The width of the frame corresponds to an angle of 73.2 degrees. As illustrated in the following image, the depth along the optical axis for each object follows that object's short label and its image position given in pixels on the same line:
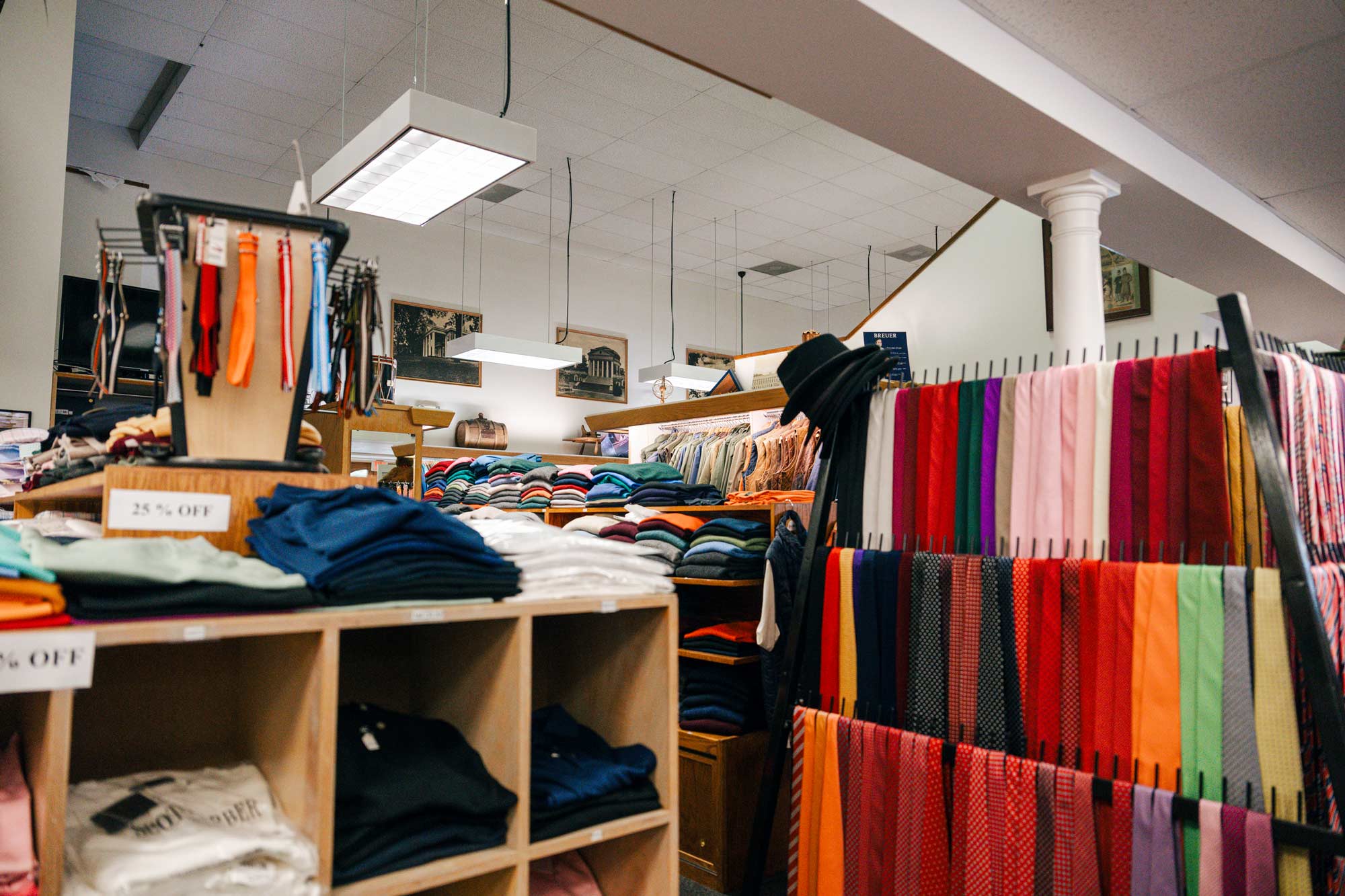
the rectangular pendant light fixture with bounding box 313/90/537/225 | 3.27
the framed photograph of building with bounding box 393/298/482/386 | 8.07
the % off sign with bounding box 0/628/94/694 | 1.00
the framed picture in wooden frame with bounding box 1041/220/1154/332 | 5.69
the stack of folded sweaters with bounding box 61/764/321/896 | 1.11
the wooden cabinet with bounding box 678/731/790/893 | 3.12
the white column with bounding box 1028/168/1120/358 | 3.70
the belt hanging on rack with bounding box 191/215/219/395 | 1.44
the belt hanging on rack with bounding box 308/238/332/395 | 1.52
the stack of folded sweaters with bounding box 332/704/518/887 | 1.28
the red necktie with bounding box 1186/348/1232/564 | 1.87
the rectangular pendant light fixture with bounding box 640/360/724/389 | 7.71
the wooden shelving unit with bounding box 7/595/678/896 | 1.24
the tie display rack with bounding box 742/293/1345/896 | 1.64
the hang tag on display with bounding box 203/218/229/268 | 1.43
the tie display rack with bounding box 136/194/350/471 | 1.42
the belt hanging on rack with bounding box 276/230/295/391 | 1.48
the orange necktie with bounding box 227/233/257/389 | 1.46
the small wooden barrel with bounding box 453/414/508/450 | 8.12
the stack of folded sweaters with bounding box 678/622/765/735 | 3.28
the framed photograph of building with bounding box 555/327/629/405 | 9.28
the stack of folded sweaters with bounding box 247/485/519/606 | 1.29
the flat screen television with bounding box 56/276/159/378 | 5.73
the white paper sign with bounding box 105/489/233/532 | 1.33
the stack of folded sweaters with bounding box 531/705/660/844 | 1.48
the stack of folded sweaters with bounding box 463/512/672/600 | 1.52
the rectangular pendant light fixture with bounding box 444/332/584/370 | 6.45
